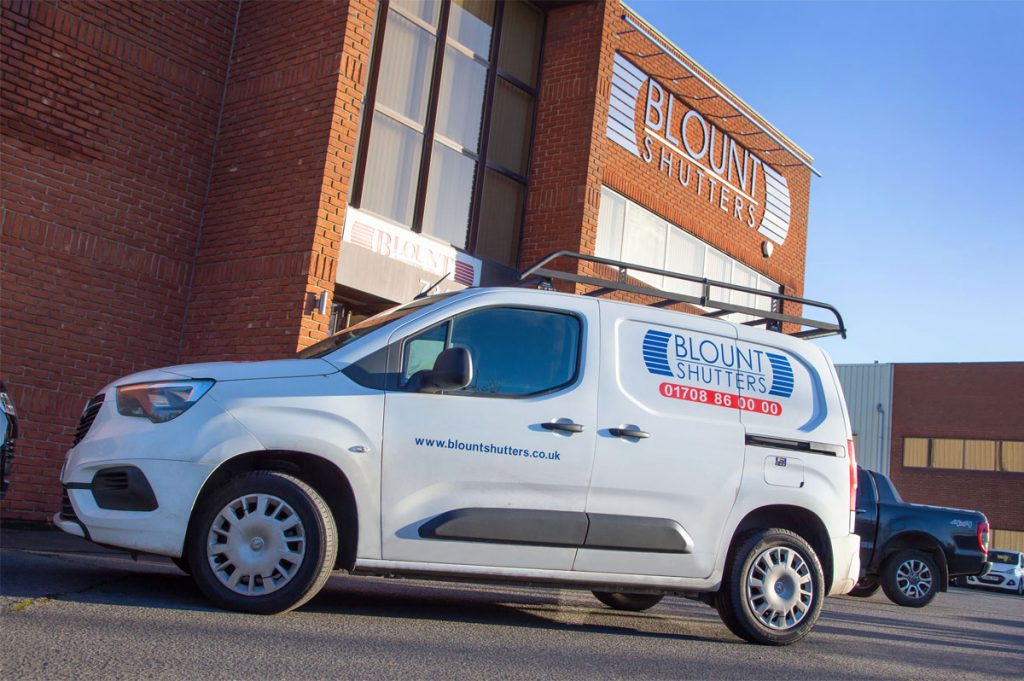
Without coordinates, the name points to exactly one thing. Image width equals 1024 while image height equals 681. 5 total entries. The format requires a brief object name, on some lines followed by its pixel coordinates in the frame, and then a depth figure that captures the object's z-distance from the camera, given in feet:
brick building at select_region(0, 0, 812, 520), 31.91
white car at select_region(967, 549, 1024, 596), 95.30
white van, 16.75
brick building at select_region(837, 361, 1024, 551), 124.98
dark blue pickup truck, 42.73
